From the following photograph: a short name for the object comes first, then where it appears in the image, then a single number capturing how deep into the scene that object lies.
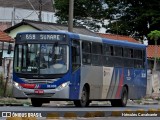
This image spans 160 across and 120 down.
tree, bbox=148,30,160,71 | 53.41
